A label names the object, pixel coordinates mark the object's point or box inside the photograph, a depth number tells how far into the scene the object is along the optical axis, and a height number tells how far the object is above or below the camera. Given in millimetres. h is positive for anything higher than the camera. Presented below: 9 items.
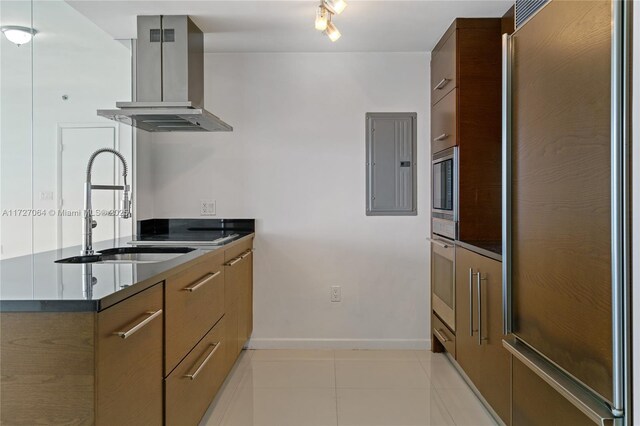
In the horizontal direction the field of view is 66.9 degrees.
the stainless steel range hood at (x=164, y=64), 2865 +866
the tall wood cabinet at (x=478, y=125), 2973 +527
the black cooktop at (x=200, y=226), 3627 -123
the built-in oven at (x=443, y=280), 3021 -468
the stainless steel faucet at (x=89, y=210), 2180 -3
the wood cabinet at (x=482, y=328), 2148 -601
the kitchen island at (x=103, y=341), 1207 -379
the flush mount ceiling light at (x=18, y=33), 2523 +932
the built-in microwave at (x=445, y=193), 3039 +118
